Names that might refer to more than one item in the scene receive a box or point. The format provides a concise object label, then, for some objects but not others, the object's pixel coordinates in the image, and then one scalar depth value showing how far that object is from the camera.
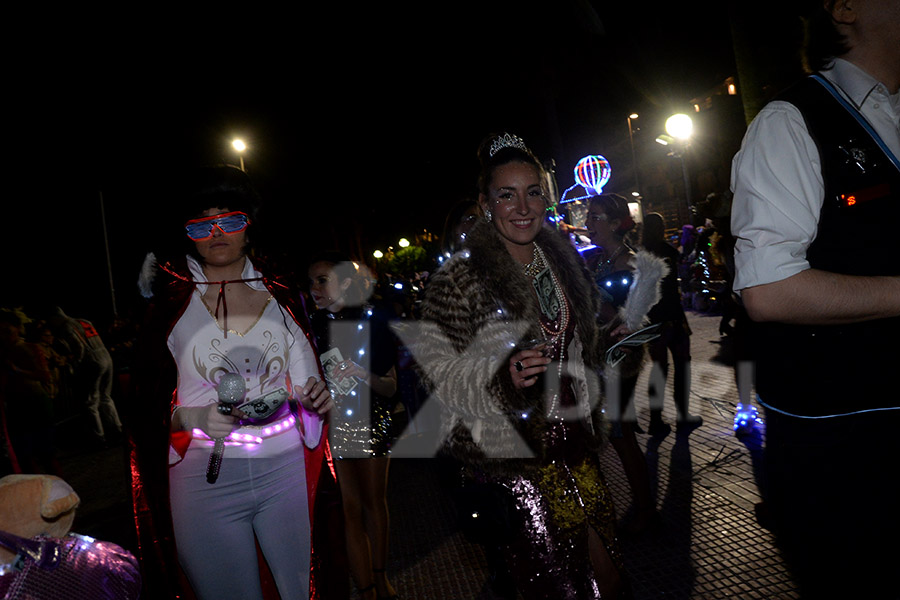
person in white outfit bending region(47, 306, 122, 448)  8.30
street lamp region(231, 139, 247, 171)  13.95
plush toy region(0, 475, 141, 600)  1.69
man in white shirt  1.38
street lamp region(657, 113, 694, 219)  14.03
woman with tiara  2.04
